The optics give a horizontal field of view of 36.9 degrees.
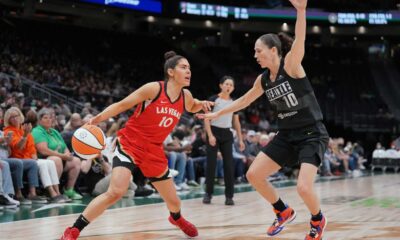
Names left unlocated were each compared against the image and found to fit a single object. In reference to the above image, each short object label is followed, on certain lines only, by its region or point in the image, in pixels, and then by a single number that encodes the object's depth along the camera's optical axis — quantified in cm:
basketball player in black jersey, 476
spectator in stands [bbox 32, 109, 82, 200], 850
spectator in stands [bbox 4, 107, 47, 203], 802
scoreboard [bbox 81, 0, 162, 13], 2450
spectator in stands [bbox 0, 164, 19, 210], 756
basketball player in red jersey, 488
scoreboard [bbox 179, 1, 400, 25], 2880
